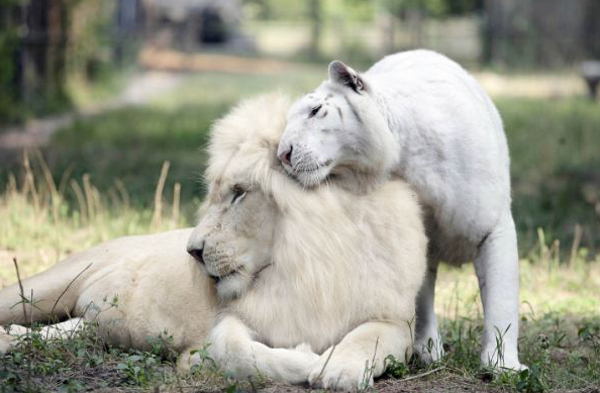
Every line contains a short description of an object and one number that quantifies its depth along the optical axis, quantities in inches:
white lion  335.6
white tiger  347.9
